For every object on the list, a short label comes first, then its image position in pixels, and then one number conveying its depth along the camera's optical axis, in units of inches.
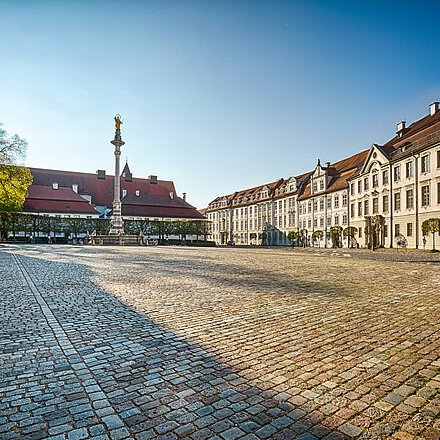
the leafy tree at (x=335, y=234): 1894.7
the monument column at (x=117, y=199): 1973.4
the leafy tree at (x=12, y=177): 1523.1
